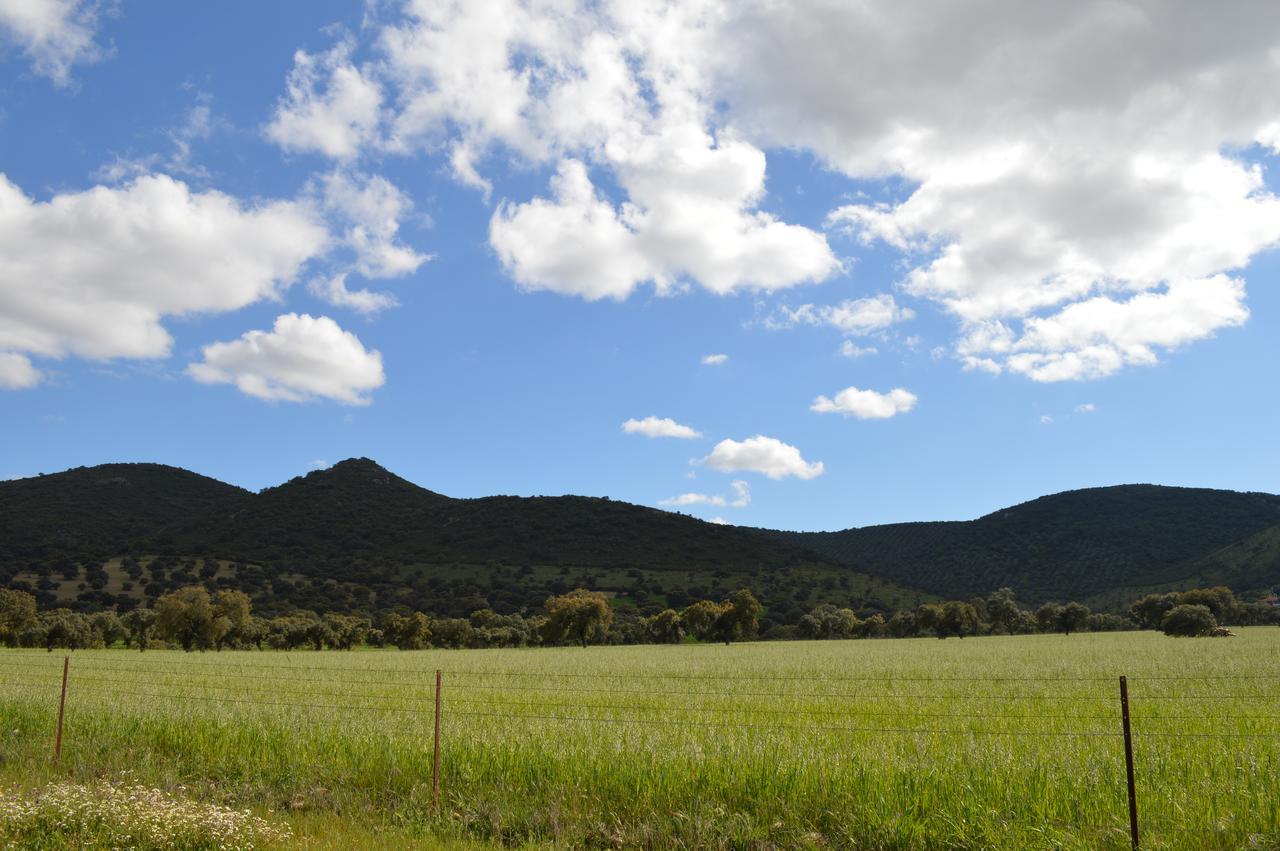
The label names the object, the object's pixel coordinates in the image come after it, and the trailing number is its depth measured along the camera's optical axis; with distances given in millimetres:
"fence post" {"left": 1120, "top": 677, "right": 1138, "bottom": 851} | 8812
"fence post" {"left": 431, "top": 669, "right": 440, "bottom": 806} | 11531
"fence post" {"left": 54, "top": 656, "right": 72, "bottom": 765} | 14611
